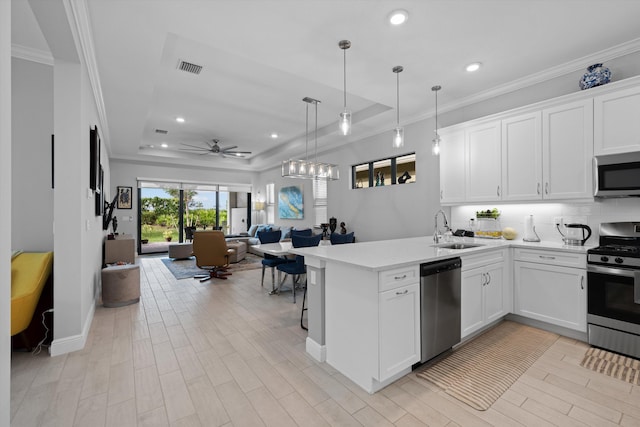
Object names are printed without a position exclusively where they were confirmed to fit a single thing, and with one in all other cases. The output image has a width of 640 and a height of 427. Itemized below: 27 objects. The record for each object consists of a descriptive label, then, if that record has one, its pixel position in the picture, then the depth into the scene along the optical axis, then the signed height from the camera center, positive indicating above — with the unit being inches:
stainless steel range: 98.4 -28.8
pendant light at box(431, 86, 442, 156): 137.8 +32.7
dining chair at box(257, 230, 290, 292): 180.4 -28.0
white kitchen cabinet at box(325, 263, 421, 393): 79.3 -31.4
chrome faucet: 134.5 -11.0
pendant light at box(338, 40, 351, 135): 107.0 +35.4
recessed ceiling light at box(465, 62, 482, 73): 127.6 +65.1
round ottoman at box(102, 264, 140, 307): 150.2 -36.4
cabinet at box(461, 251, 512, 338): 107.0 -30.8
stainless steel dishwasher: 90.2 -29.9
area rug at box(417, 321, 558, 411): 82.1 -49.7
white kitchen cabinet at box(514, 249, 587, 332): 111.0 -30.1
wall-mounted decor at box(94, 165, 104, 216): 147.8 +7.7
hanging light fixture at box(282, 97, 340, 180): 165.0 +26.3
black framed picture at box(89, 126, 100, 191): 123.8 +24.3
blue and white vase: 113.6 +53.7
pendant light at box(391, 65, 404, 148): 123.5 +34.6
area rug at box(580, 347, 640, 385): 89.5 -49.8
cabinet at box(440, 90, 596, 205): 117.4 +26.4
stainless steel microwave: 104.7 +14.0
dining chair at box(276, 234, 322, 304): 151.6 -26.5
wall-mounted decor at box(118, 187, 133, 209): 314.7 +20.2
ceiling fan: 266.6 +60.2
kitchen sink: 127.6 -14.0
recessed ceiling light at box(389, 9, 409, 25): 94.9 +65.5
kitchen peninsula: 80.1 -28.3
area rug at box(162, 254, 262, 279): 233.6 -45.6
